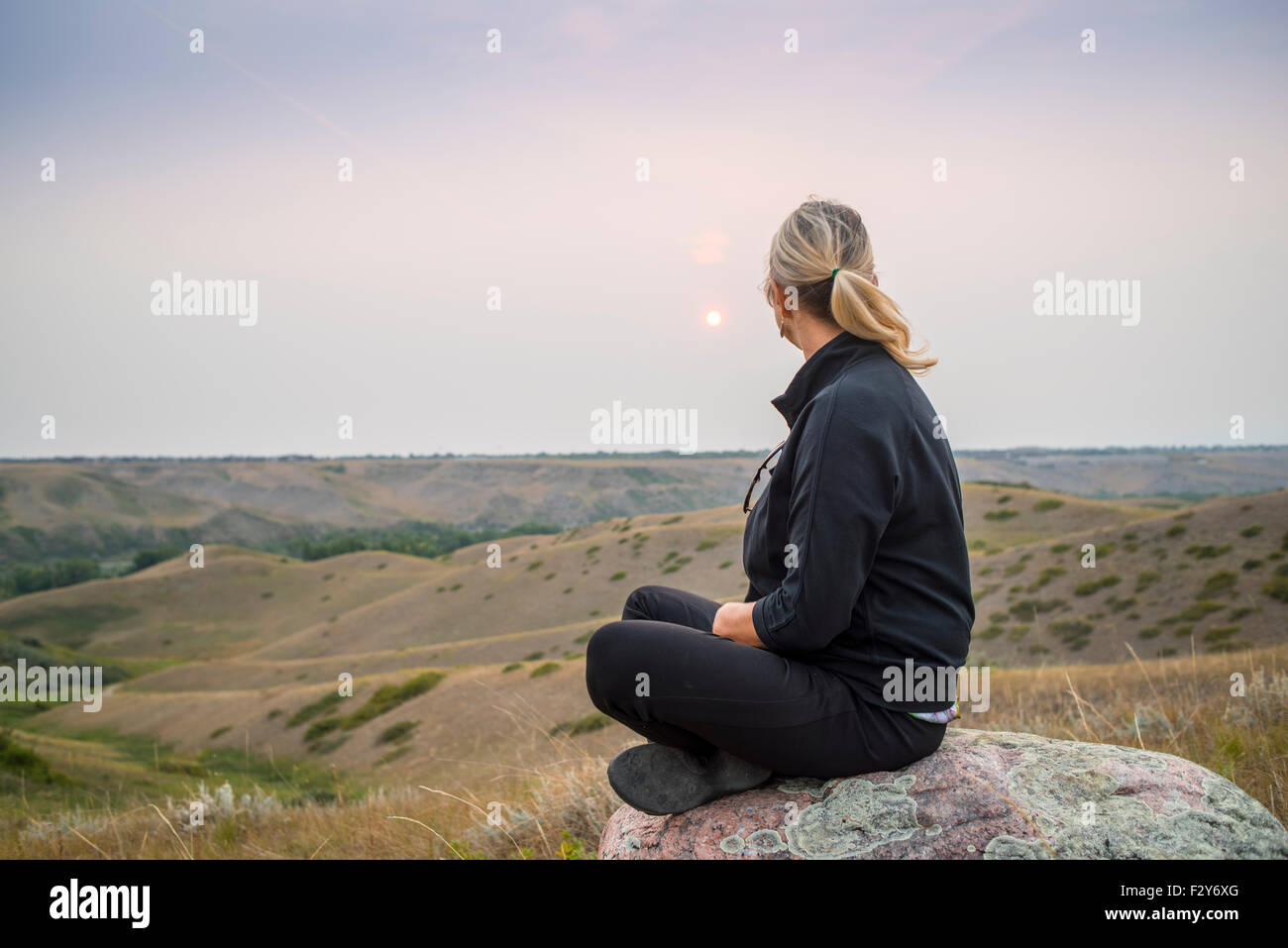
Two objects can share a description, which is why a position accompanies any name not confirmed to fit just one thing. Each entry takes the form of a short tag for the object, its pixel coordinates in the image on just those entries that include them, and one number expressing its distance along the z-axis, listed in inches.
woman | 94.0
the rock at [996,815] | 95.9
